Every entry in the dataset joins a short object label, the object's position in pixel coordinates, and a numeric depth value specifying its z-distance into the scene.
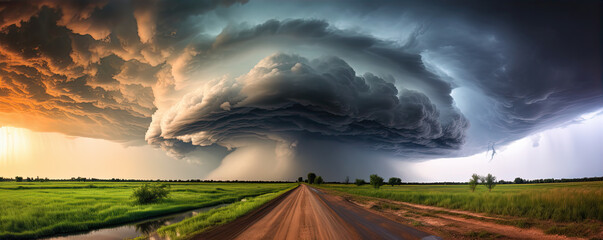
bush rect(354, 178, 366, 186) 154.50
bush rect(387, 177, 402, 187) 154.25
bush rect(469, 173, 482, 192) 66.00
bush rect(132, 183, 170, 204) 33.31
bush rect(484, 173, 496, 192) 65.94
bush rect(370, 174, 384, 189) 102.31
